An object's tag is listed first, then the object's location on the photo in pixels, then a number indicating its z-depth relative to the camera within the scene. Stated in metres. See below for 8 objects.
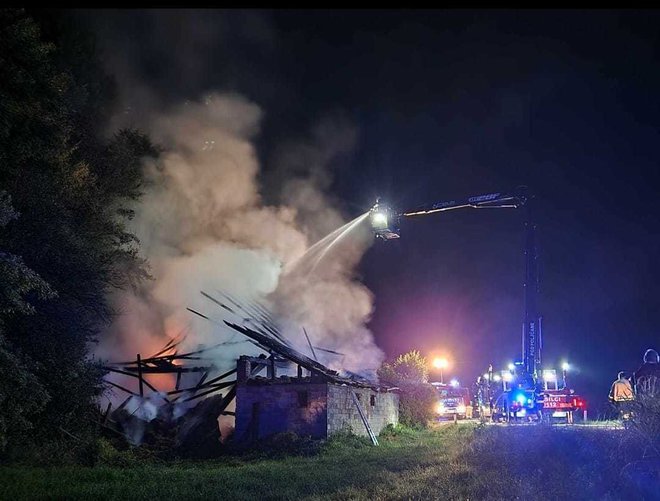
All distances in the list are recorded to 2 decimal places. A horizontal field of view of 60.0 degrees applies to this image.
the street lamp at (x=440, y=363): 35.19
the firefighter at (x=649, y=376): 9.41
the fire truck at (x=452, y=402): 29.48
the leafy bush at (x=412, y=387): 26.83
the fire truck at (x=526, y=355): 17.11
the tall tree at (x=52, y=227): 11.95
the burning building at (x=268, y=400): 18.59
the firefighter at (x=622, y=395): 9.77
